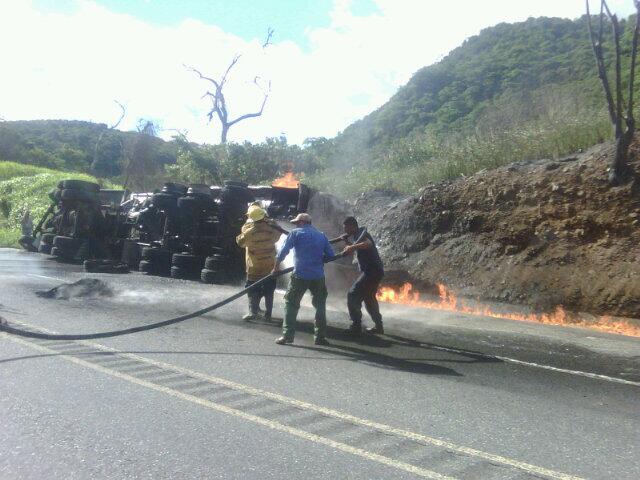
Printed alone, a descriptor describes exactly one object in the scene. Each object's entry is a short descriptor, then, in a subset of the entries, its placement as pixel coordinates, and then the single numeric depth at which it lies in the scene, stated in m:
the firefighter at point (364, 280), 9.54
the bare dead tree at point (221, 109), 39.69
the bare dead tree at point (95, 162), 63.44
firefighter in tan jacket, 10.48
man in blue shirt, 8.65
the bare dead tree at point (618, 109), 13.52
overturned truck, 14.80
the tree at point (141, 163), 43.42
